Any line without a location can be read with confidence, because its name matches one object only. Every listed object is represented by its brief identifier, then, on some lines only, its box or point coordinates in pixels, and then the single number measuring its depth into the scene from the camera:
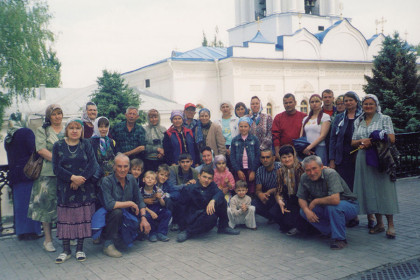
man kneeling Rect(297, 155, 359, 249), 4.82
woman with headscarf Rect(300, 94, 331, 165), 5.90
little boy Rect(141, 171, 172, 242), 5.57
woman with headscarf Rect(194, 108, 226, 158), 6.62
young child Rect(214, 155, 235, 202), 6.18
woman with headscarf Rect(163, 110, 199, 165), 6.54
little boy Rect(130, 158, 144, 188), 5.55
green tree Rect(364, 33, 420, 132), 14.79
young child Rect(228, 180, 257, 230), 5.88
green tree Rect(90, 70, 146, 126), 20.88
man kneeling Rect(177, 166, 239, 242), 5.48
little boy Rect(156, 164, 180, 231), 5.85
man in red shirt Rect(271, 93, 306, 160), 6.28
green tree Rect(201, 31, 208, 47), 50.41
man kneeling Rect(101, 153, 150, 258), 4.89
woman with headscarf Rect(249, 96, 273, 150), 6.69
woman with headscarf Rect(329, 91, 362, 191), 5.57
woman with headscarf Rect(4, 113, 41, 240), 5.48
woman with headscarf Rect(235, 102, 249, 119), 6.91
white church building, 25.09
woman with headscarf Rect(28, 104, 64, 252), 5.04
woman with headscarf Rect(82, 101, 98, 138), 5.78
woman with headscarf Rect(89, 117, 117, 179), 5.54
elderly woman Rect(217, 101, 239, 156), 6.92
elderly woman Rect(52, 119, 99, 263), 4.69
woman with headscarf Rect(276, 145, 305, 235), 5.50
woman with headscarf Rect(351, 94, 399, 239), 5.14
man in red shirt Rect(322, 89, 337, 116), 6.44
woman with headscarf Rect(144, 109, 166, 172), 6.48
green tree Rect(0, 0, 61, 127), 16.58
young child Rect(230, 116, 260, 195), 6.34
